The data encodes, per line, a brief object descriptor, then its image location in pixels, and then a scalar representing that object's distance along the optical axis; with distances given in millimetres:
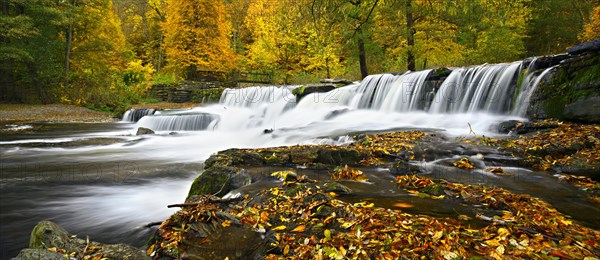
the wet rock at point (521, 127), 7430
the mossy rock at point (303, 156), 5870
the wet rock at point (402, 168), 5246
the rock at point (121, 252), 2555
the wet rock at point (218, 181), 4527
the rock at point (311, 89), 16672
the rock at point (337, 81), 17828
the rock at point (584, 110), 7254
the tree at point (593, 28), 17141
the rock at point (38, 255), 2229
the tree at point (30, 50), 18812
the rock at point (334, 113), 13578
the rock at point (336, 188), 3936
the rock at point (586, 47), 7840
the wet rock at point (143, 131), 13670
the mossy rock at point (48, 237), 2652
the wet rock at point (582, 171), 4906
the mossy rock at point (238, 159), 5710
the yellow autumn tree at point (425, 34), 16938
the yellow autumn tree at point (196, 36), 25031
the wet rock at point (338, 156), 5859
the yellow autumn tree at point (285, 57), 26734
